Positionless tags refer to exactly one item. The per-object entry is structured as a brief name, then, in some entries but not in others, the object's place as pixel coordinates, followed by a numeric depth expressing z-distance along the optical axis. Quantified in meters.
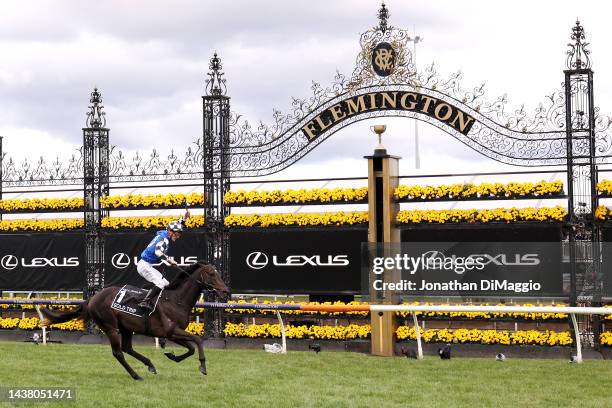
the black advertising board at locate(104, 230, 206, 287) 19.56
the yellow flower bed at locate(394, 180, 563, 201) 17.03
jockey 14.25
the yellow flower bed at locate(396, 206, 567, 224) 16.98
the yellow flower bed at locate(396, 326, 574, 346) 16.89
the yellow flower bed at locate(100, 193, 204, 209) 20.11
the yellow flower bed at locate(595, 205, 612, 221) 16.67
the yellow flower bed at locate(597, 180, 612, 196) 16.66
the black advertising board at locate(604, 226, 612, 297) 16.67
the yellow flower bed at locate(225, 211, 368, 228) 18.33
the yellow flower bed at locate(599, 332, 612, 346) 16.60
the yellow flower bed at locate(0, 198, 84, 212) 21.33
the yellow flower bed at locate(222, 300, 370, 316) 18.42
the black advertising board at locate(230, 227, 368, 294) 18.28
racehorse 13.91
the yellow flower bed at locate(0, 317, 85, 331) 20.66
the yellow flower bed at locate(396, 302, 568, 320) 17.06
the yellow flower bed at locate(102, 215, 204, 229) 19.70
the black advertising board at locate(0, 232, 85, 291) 20.83
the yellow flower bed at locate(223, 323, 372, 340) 18.23
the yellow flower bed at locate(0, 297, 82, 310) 21.20
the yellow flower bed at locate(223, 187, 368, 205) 18.30
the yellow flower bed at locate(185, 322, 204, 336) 19.64
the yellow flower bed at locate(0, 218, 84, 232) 21.03
